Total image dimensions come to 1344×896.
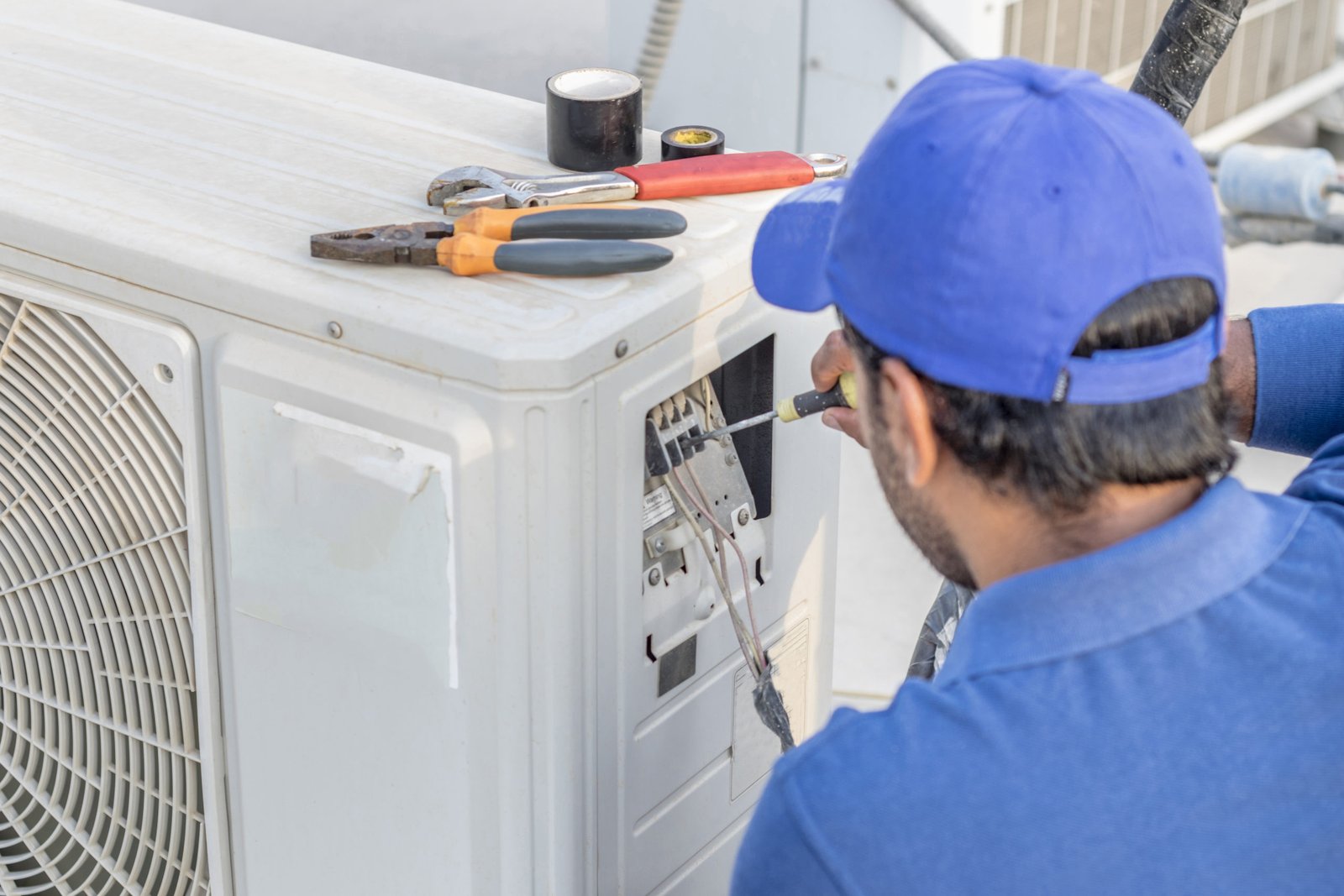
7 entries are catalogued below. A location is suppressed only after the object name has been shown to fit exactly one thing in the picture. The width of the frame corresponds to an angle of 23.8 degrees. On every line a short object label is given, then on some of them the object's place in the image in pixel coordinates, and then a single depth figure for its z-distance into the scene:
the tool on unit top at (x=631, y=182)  1.79
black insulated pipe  1.83
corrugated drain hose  3.07
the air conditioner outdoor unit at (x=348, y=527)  1.68
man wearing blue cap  1.51
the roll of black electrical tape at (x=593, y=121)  1.84
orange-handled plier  1.71
